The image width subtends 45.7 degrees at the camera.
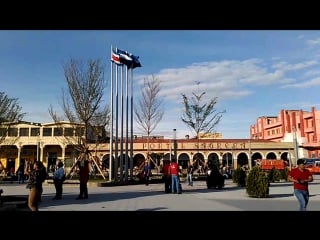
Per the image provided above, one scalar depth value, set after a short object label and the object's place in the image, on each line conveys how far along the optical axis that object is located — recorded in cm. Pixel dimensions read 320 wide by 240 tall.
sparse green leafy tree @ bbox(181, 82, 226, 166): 3116
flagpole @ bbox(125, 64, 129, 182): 2455
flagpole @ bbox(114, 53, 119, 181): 2428
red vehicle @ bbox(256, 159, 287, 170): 3958
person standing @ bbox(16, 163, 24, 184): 2961
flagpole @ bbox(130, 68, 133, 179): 2610
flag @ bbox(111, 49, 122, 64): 2578
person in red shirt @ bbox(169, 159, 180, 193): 1639
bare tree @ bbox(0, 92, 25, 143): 2912
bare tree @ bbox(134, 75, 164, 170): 3086
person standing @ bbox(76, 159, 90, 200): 1462
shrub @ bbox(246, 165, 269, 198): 1480
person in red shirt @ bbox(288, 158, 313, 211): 909
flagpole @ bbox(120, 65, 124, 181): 2389
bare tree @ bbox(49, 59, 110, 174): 2719
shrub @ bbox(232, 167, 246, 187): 2158
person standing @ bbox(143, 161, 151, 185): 2321
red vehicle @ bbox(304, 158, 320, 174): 4525
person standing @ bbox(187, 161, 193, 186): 2262
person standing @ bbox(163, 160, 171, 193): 1711
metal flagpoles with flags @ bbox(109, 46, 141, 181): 2453
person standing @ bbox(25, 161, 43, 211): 974
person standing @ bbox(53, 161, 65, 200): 1472
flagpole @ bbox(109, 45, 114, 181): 2412
